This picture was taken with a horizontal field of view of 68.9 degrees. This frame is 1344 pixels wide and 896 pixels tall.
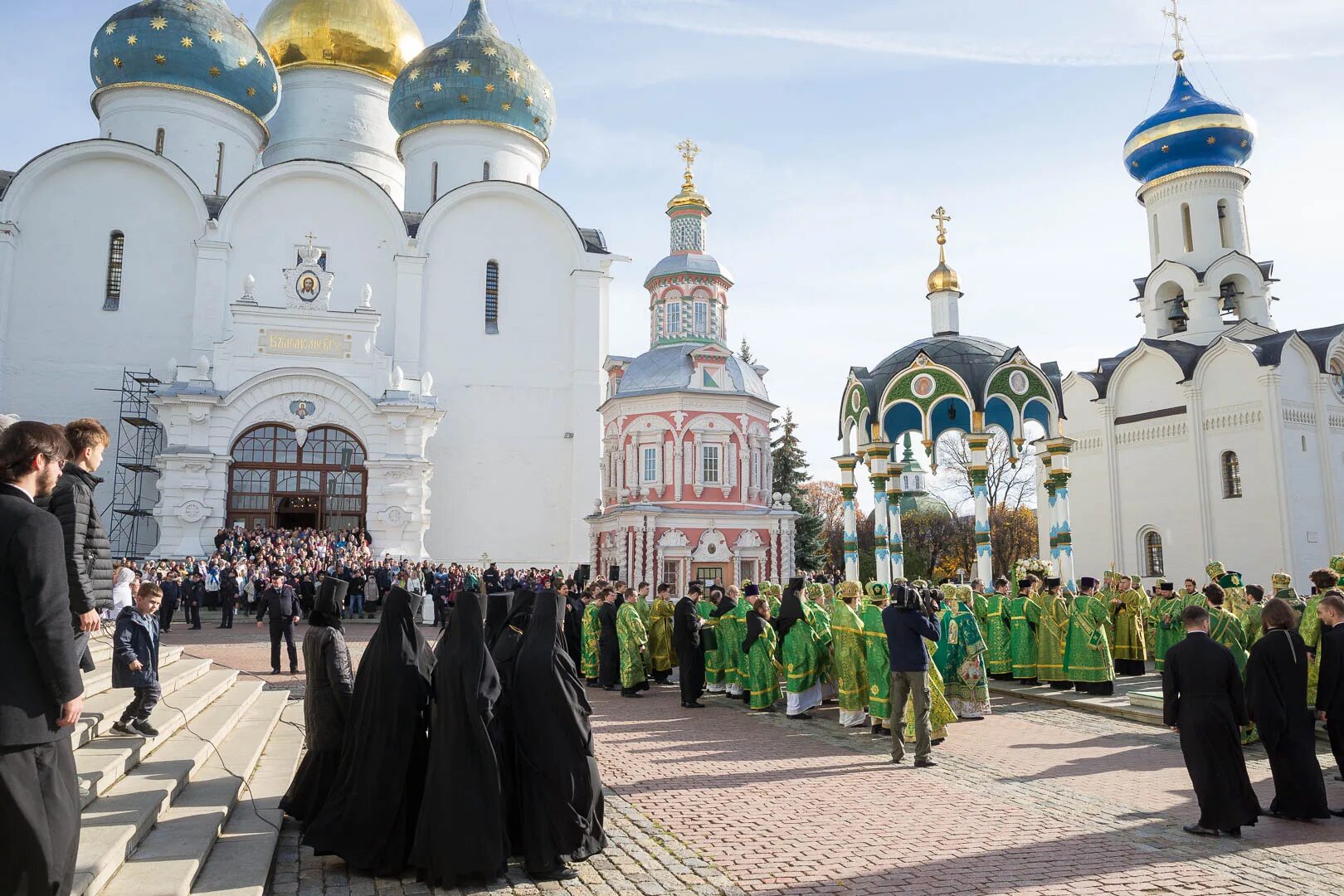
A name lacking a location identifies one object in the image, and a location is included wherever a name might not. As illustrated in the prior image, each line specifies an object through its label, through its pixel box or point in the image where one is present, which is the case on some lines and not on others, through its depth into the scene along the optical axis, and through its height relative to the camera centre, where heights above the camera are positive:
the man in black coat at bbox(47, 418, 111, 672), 4.03 +0.31
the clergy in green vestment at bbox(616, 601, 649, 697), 12.69 -0.65
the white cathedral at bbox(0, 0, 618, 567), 27.25 +9.36
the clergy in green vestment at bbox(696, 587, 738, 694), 12.64 -0.66
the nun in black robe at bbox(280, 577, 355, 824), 5.92 -0.66
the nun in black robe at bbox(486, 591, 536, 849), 5.45 -0.41
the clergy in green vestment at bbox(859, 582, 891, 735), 9.47 -0.68
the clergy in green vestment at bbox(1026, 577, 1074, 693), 12.58 -0.57
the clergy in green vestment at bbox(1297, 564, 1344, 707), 9.20 -0.41
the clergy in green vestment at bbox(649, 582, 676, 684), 14.03 -0.54
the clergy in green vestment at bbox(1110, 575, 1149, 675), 14.25 -0.60
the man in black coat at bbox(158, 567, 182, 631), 18.71 -0.08
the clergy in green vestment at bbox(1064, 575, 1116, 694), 11.91 -0.69
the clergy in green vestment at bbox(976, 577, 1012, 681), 13.45 -0.55
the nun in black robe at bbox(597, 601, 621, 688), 13.41 -0.75
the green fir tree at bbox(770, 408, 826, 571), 38.19 +4.33
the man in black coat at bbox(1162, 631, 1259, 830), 6.11 -0.84
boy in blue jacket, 6.96 -0.44
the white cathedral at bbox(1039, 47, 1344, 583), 26.23 +5.24
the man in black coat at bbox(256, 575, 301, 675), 12.89 -0.26
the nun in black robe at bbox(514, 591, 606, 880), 5.32 -0.92
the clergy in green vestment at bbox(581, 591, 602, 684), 14.07 -0.69
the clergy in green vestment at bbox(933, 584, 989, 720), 10.72 -0.73
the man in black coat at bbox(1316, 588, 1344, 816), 6.81 -0.55
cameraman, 8.29 -0.55
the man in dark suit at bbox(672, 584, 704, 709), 11.77 -0.71
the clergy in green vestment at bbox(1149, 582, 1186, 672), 12.29 -0.40
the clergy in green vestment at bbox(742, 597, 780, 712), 11.27 -0.78
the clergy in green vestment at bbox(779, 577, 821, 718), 10.83 -0.66
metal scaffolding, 27.88 +3.66
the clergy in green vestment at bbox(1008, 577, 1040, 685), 13.19 -0.56
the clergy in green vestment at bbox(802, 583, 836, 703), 11.04 -0.47
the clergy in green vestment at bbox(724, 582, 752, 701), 11.95 -0.41
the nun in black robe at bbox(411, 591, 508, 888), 5.07 -0.92
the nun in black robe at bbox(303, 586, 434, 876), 5.30 -0.91
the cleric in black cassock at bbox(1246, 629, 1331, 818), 6.52 -0.88
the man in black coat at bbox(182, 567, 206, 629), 20.15 +0.03
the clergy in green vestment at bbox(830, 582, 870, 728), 10.07 -0.70
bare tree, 38.18 +4.88
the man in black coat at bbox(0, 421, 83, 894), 3.21 -0.34
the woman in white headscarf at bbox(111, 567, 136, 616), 12.01 +0.14
